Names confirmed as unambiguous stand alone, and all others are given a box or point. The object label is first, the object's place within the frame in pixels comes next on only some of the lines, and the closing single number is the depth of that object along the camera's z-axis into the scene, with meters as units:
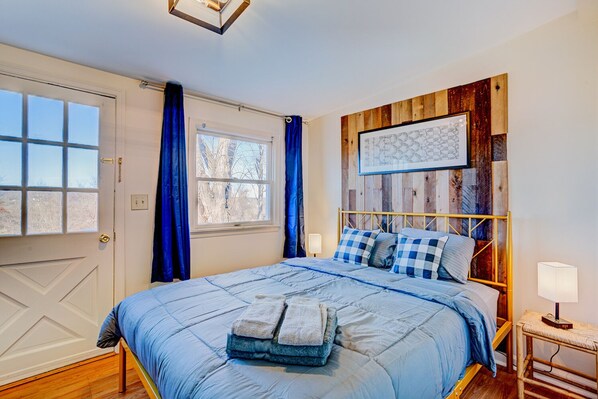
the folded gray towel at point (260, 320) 1.08
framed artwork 2.36
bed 0.98
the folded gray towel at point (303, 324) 1.03
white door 1.98
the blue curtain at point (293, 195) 3.52
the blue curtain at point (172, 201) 2.53
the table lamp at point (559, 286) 1.64
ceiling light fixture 1.54
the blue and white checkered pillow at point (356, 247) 2.54
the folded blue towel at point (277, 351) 1.02
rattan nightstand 1.51
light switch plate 2.47
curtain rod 2.54
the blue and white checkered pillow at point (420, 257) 2.08
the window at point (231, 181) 2.94
